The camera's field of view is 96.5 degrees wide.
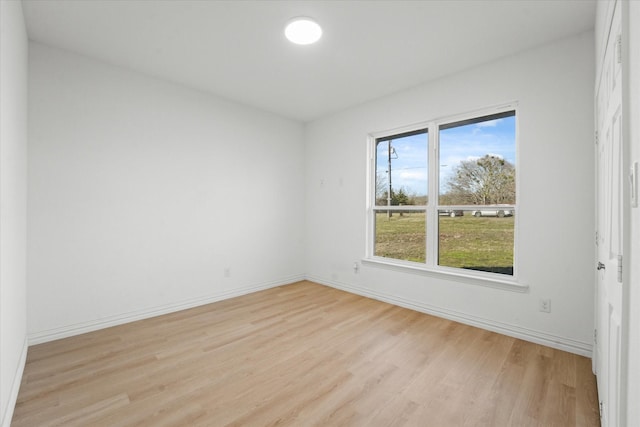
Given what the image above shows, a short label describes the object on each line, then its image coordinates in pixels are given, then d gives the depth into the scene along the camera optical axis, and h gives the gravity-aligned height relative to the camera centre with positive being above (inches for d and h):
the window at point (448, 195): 118.5 +6.4
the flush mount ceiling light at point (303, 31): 93.1 +60.8
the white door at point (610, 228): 46.3 -4.0
